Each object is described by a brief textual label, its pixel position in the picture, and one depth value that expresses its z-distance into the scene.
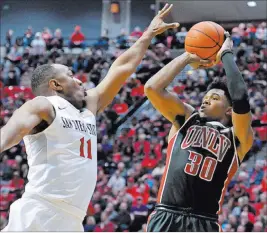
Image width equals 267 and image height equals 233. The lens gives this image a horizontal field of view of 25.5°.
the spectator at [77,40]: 20.34
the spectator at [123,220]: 11.55
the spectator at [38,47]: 19.64
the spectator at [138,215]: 11.56
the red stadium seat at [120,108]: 15.89
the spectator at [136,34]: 19.31
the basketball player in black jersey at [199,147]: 4.55
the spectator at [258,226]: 10.04
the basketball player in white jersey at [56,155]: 3.45
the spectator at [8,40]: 21.16
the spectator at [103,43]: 19.77
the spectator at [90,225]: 11.77
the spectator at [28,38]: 20.56
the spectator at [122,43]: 19.03
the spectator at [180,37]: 18.47
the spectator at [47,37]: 20.20
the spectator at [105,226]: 11.61
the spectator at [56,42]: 20.00
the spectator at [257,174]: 11.94
